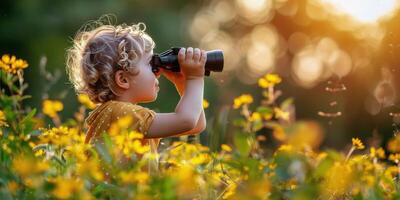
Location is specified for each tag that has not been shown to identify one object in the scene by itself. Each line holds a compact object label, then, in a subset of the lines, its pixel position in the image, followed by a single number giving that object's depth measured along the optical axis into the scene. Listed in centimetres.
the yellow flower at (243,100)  557
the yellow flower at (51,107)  395
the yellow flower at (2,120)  457
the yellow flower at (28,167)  274
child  512
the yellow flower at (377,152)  469
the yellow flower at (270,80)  549
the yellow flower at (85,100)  611
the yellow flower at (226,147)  564
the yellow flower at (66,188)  268
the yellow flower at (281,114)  511
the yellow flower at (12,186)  333
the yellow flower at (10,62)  462
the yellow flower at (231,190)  378
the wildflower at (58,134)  354
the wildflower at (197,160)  461
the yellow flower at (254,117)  462
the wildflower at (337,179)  329
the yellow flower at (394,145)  379
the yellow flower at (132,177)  290
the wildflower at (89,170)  296
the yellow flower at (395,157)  452
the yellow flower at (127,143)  344
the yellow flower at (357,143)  470
